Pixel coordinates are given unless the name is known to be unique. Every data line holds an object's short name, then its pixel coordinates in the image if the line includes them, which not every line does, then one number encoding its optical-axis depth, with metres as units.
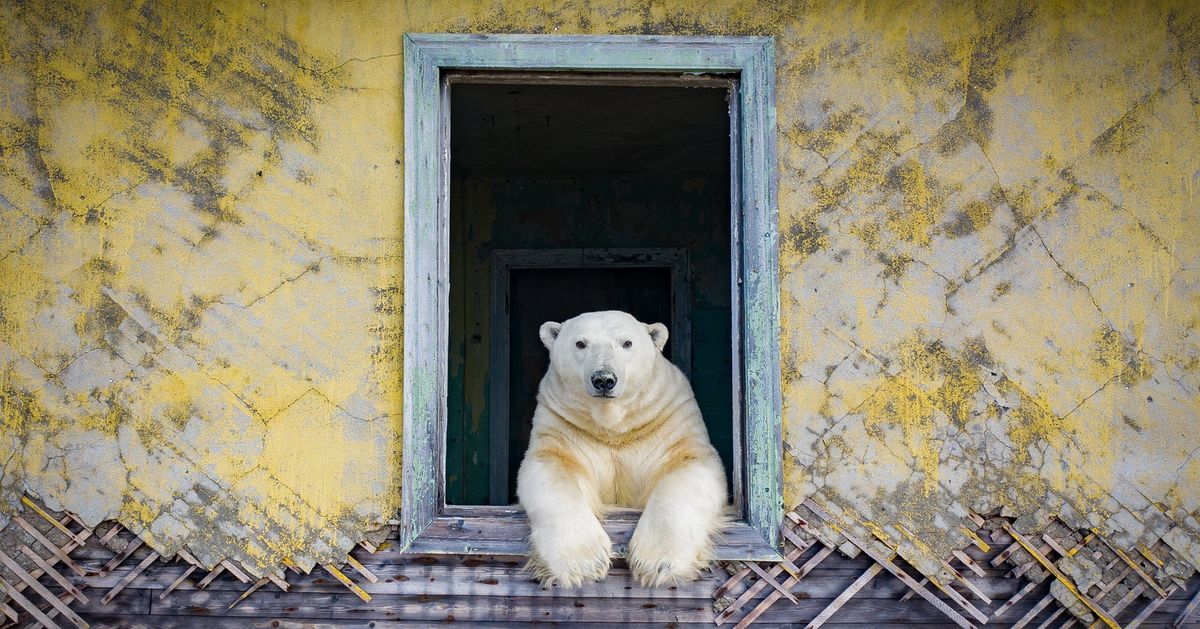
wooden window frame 2.99
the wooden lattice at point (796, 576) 2.96
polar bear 2.82
